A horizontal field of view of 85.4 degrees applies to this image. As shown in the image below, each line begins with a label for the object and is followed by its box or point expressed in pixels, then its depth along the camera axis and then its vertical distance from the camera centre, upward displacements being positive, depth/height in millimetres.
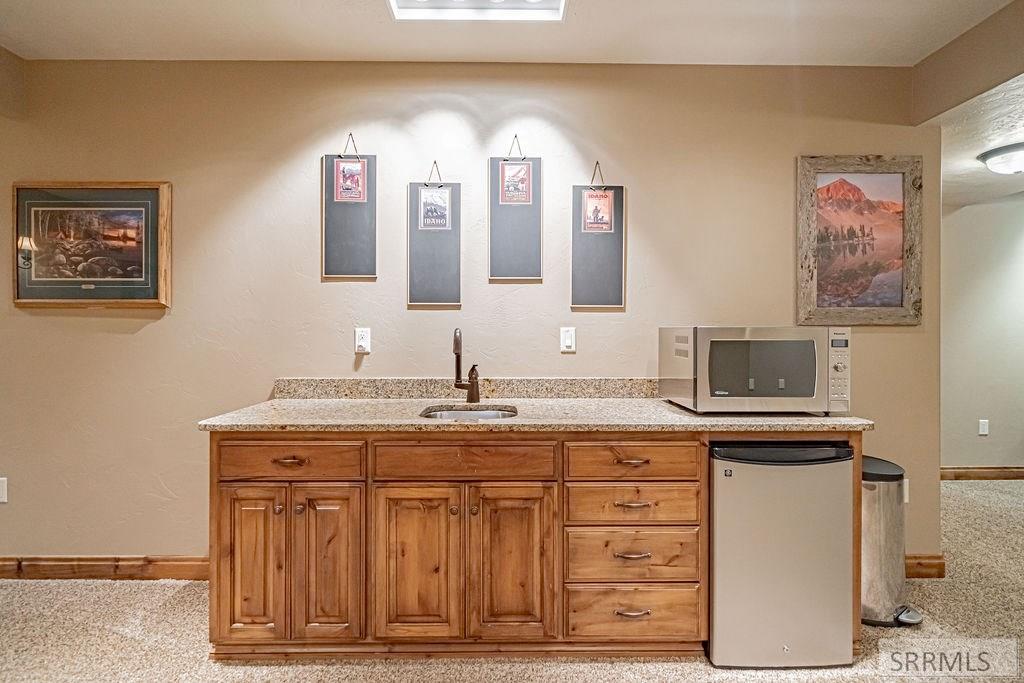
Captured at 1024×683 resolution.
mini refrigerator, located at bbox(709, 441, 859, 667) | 1986 -805
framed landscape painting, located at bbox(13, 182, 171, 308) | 2645 +443
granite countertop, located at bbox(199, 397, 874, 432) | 2014 -302
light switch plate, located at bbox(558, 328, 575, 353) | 2719 +1
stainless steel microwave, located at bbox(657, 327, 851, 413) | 2158 -112
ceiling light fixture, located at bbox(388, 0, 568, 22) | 2312 +1380
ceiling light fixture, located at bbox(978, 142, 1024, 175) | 3062 +1036
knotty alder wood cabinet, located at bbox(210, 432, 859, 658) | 2027 -764
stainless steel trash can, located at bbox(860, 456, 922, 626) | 2305 -885
